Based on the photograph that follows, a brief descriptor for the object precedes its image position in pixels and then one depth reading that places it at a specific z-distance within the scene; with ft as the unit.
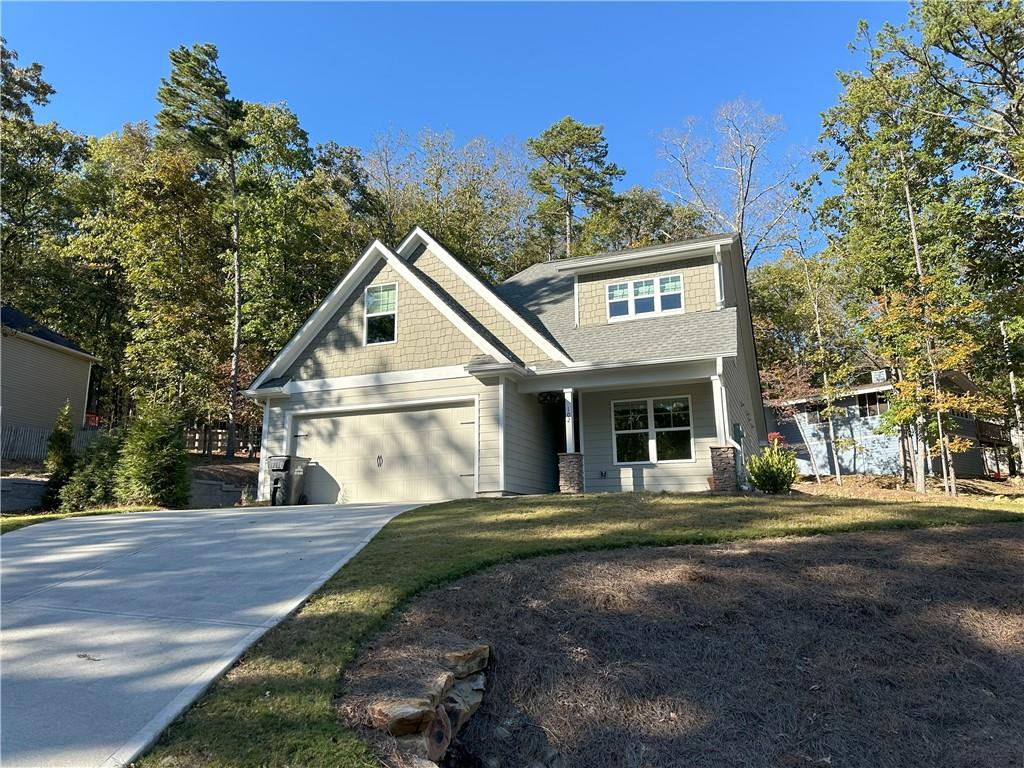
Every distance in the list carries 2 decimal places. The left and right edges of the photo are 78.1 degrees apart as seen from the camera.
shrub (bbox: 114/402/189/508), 42.37
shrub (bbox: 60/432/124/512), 42.91
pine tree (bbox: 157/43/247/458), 63.93
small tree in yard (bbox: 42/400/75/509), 44.42
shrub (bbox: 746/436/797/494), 35.47
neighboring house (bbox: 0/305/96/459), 64.44
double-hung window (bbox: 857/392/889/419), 77.89
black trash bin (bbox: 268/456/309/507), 43.29
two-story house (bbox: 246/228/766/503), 41.11
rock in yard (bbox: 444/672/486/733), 11.92
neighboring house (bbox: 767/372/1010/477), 75.92
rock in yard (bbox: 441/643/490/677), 12.83
